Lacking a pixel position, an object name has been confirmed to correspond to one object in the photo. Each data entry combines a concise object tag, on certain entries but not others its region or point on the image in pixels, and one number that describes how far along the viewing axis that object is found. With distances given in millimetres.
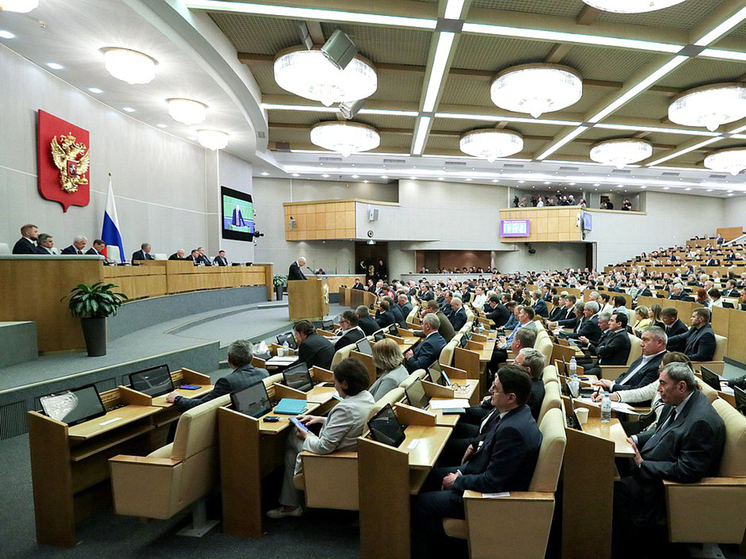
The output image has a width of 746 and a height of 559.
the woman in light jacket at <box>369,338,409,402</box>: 3656
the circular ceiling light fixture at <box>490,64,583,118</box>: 8203
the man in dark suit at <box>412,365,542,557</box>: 2281
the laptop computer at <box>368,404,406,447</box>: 2537
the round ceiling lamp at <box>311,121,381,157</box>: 11492
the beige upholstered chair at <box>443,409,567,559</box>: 2225
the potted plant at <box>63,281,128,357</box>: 5418
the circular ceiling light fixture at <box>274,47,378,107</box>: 7547
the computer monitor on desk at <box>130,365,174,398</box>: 3568
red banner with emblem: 8039
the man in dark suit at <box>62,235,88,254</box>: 6632
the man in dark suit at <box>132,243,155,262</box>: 9312
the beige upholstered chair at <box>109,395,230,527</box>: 2662
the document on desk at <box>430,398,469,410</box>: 3377
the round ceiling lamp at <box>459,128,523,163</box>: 12414
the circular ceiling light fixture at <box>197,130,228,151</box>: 11672
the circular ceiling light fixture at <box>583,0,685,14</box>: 5031
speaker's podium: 9898
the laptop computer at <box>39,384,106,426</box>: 2893
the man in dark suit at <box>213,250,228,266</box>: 12188
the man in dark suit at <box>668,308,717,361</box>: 5043
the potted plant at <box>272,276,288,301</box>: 14789
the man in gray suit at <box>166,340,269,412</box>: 3344
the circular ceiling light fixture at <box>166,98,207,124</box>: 9406
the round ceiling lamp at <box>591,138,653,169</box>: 13320
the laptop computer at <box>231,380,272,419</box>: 3014
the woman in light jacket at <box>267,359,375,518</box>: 2740
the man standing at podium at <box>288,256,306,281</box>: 10203
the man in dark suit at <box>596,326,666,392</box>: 3867
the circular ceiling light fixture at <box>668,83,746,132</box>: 9000
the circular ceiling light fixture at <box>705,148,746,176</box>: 13906
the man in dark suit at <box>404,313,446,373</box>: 4941
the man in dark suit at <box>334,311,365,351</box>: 5426
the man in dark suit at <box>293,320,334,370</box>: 4750
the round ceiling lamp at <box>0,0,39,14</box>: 4922
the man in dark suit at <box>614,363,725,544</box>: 2367
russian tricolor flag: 9594
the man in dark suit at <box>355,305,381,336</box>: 6723
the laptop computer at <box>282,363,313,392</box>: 3758
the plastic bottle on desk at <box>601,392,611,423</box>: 2971
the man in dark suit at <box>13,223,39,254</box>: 5875
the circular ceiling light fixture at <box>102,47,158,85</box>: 6996
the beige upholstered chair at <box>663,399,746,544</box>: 2326
